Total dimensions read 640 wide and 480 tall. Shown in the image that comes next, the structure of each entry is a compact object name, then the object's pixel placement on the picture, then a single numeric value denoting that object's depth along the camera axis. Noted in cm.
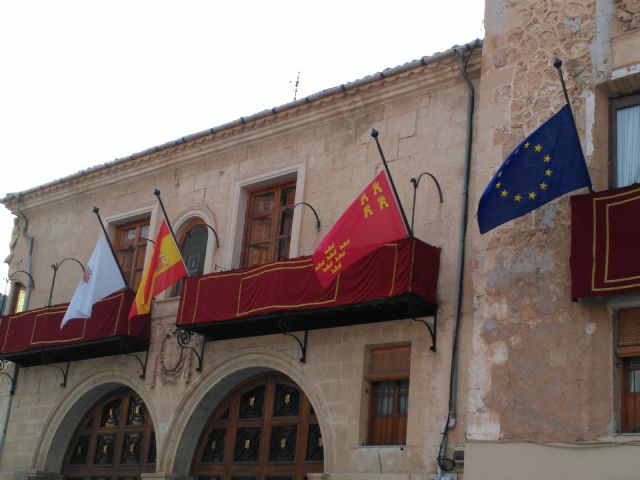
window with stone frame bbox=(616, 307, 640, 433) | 1041
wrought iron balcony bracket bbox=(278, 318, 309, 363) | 1403
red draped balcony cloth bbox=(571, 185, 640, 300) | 1057
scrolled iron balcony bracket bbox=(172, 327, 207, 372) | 1557
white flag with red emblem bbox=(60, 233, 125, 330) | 1595
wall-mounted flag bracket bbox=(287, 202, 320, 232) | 1488
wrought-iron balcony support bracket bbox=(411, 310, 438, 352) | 1277
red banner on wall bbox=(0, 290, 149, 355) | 1628
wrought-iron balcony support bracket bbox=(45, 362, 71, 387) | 1775
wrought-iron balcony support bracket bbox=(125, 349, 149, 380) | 1639
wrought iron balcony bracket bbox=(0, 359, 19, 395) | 1870
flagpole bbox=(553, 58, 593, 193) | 1109
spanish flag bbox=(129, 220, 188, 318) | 1531
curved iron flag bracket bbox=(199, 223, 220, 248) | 1622
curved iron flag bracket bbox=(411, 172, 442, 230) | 1357
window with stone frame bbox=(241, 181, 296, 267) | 1562
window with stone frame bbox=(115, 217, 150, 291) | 1780
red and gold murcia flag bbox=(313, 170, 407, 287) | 1255
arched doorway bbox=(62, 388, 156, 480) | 1653
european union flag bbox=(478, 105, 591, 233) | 1116
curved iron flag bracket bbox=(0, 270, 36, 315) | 1966
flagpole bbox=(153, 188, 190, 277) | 1542
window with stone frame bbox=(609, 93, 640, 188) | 1147
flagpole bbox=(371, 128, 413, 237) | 1246
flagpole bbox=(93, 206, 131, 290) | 1645
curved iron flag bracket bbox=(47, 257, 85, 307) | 1909
